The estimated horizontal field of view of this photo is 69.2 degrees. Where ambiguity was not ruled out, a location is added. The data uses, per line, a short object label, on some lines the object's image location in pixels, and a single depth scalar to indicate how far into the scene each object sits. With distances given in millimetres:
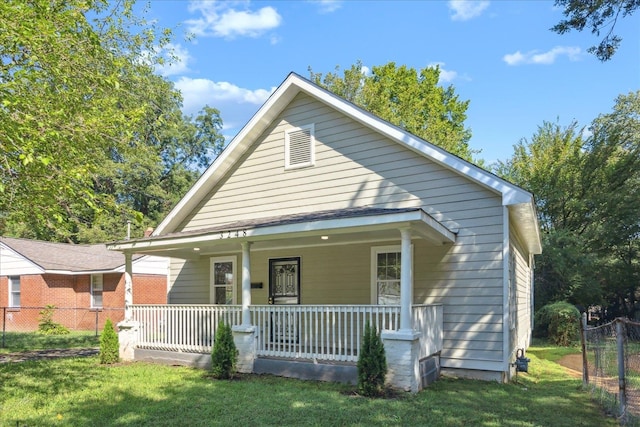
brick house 19922
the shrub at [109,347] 10344
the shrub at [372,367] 7152
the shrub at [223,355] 8617
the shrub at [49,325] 18594
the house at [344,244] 8375
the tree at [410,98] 29891
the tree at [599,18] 6895
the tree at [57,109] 6289
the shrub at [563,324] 15961
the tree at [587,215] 20656
